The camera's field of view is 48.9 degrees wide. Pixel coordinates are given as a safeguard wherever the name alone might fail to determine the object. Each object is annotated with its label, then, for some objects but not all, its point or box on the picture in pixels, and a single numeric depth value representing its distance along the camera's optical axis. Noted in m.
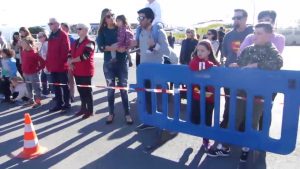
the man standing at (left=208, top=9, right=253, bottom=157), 4.84
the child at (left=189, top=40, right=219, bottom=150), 4.21
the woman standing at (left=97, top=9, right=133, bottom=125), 5.74
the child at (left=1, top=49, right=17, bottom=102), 7.84
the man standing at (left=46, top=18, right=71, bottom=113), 6.47
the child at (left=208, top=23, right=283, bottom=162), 3.71
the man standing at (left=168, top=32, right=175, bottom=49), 17.64
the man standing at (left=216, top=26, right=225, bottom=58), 11.86
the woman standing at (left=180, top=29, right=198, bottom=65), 8.37
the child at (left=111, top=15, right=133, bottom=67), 5.69
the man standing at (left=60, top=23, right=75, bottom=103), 7.48
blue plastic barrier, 3.50
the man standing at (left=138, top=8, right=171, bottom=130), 5.12
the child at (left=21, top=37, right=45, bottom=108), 7.09
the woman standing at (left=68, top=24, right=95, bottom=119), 6.04
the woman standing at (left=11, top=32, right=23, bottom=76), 9.01
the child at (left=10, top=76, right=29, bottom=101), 7.88
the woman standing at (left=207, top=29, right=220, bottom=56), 10.15
